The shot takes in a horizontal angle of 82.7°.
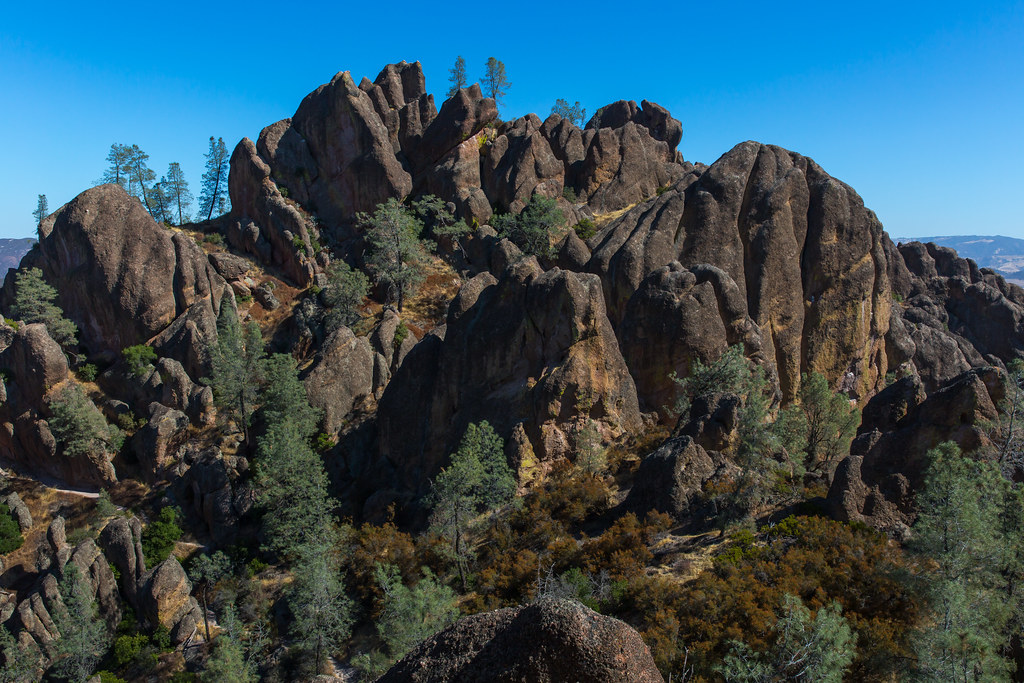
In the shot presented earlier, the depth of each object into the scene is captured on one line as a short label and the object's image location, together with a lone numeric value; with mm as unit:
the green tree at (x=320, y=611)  27031
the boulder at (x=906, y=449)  22250
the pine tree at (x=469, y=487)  28469
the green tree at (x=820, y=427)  29672
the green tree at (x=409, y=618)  22516
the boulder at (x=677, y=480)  25750
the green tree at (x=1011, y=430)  22141
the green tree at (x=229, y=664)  25891
